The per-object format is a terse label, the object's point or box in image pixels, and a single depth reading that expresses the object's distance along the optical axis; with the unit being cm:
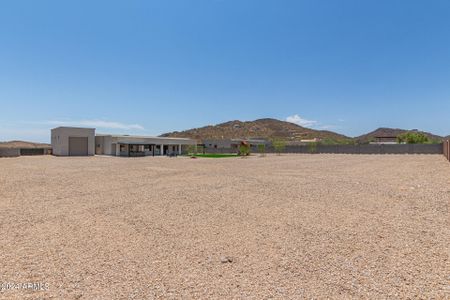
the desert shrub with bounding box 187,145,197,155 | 6532
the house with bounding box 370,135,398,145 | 10337
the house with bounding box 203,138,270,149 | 8731
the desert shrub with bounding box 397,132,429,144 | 8740
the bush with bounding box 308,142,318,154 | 7278
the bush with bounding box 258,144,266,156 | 7051
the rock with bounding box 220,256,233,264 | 519
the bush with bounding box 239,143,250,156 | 6129
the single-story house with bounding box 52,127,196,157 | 5538
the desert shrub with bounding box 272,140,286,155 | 7312
